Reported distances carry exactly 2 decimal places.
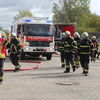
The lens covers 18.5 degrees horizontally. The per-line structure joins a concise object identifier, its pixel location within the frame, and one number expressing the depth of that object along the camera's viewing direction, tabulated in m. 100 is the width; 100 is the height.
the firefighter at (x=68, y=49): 13.62
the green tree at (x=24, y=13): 96.76
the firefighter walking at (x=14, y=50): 13.91
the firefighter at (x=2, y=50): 10.43
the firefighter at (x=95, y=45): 20.99
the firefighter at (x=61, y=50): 15.98
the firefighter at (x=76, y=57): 15.57
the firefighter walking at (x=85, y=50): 12.79
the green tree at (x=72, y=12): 81.75
